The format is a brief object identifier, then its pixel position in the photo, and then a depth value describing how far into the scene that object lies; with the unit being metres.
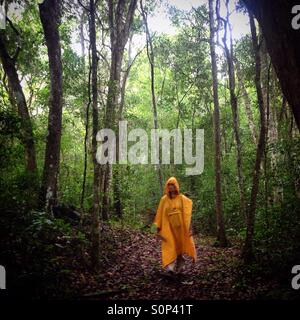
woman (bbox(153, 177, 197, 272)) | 8.39
